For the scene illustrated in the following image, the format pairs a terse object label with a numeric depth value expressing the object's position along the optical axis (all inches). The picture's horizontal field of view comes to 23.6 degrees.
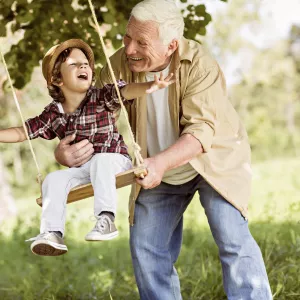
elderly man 132.0
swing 116.5
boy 120.7
